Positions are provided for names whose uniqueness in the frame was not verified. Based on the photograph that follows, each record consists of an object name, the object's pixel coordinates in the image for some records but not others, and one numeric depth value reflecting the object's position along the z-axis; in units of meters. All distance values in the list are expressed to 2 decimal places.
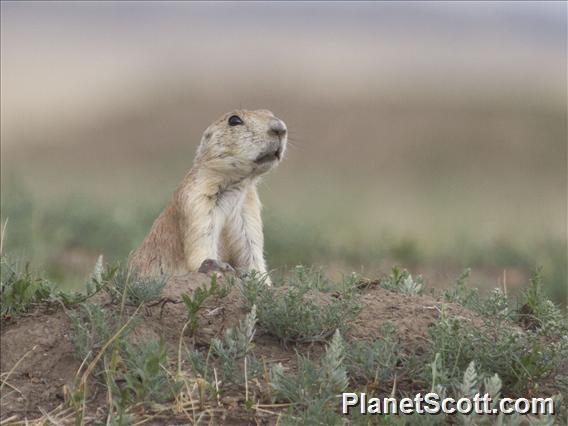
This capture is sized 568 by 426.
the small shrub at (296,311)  10.57
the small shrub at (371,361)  10.03
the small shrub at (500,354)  10.15
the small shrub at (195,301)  10.43
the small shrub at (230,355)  9.84
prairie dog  14.03
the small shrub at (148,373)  9.33
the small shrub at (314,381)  9.44
